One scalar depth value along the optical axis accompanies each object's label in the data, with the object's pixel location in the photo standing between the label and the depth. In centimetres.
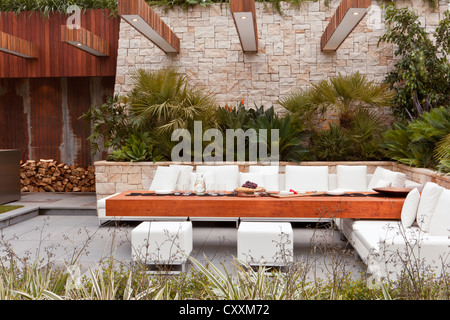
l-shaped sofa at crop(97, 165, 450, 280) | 348
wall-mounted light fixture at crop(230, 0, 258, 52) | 552
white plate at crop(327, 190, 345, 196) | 485
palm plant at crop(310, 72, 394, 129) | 753
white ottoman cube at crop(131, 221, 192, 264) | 413
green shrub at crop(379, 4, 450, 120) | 723
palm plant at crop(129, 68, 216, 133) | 737
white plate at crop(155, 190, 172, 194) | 503
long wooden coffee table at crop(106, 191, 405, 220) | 441
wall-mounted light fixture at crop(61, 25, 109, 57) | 718
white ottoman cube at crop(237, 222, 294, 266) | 408
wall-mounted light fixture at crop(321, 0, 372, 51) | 568
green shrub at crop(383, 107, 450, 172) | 539
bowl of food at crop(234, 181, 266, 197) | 483
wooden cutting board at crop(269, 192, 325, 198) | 468
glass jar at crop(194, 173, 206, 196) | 480
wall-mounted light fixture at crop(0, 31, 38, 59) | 756
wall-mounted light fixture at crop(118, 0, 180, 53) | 568
